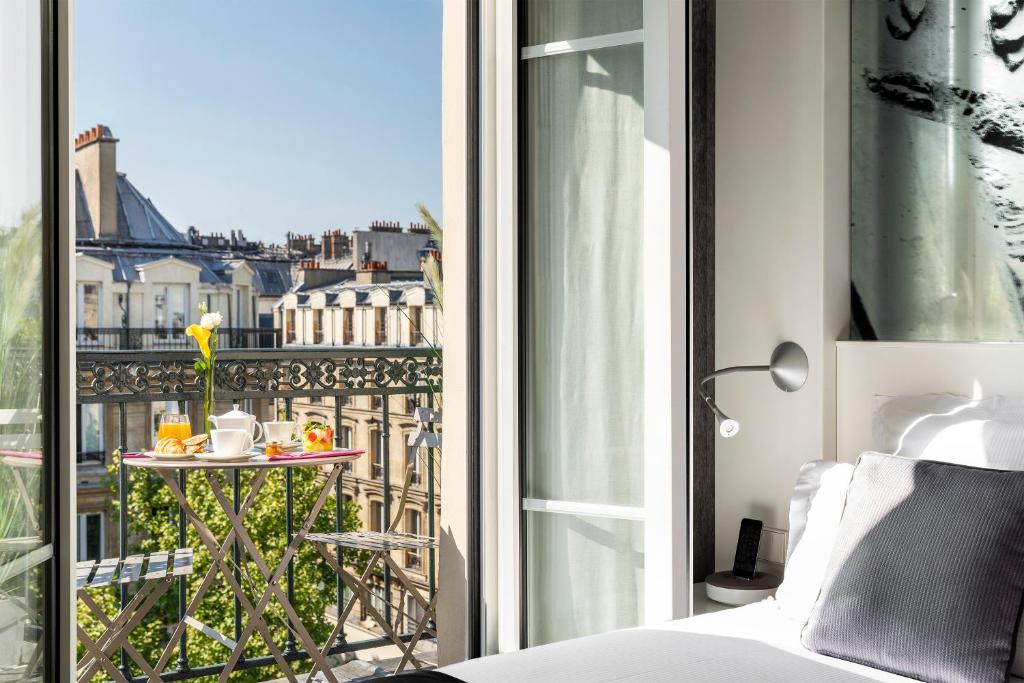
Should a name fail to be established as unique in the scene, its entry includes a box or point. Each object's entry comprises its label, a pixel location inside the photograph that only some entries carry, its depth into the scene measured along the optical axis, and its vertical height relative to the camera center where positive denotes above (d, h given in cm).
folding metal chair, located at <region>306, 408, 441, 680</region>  355 -85
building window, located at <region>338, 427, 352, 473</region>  662 -77
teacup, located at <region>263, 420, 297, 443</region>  348 -38
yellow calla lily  364 -1
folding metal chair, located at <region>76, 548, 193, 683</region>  298 -86
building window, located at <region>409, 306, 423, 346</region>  607 +5
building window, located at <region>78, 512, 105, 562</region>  610 -136
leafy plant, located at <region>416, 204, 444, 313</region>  370 +26
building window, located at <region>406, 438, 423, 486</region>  590 -92
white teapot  323 -31
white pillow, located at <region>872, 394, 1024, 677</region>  203 -24
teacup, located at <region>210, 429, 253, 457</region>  320 -38
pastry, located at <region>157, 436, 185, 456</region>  319 -40
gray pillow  167 -48
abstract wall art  230 +43
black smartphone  261 -64
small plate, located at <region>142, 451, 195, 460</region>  313 -42
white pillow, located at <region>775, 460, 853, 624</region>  208 -48
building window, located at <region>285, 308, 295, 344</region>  677 +5
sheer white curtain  251 +5
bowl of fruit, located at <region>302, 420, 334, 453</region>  345 -41
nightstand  254 -78
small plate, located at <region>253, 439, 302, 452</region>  349 -44
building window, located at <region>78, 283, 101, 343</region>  623 +15
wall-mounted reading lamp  255 -11
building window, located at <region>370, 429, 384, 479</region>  640 -87
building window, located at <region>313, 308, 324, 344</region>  662 +5
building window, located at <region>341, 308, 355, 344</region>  645 +3
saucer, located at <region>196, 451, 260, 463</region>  316 -43
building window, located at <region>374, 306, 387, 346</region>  639 +3
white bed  168 -62
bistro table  319 -80
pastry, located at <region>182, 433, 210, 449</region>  327 -39
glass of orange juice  327 -35
